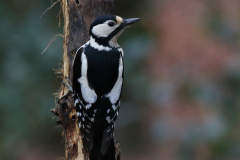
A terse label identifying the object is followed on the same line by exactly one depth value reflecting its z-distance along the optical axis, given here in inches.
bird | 178.5
